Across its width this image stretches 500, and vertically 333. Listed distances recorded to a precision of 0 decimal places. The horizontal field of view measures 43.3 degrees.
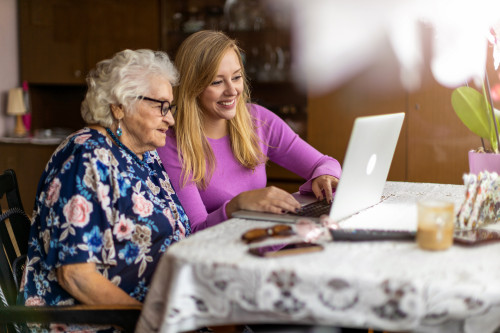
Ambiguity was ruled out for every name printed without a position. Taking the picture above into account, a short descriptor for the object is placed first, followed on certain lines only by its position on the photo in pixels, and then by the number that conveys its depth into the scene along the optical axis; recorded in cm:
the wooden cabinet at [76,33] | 461
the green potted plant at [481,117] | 176
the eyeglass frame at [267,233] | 138
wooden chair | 142
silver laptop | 145
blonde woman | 202
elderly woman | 149
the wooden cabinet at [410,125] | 373
